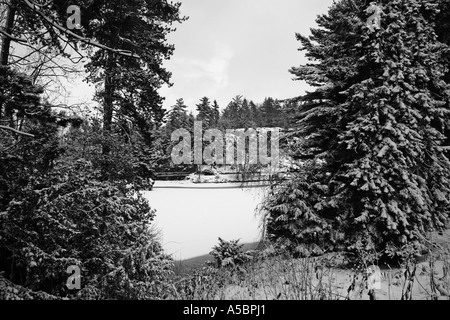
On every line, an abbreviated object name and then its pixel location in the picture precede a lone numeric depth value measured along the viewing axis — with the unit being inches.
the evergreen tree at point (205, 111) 2105.1
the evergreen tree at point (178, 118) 1798.7
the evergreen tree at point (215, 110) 2726.4
